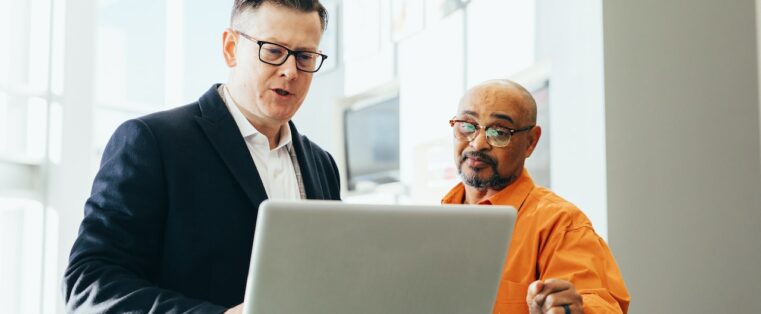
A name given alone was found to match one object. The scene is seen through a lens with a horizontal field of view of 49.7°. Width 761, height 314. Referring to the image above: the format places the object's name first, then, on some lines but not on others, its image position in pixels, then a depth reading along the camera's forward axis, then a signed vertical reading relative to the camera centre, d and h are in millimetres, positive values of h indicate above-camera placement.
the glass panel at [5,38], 4902 +864
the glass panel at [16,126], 4883 +341
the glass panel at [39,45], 4996 +839
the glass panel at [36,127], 4965 +336
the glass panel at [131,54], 5770 +929
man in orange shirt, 1679 -73
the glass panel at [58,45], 5008 +839
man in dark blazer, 1361 +1
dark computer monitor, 4645 +242
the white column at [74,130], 4977 +320
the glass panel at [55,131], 4973 +313
